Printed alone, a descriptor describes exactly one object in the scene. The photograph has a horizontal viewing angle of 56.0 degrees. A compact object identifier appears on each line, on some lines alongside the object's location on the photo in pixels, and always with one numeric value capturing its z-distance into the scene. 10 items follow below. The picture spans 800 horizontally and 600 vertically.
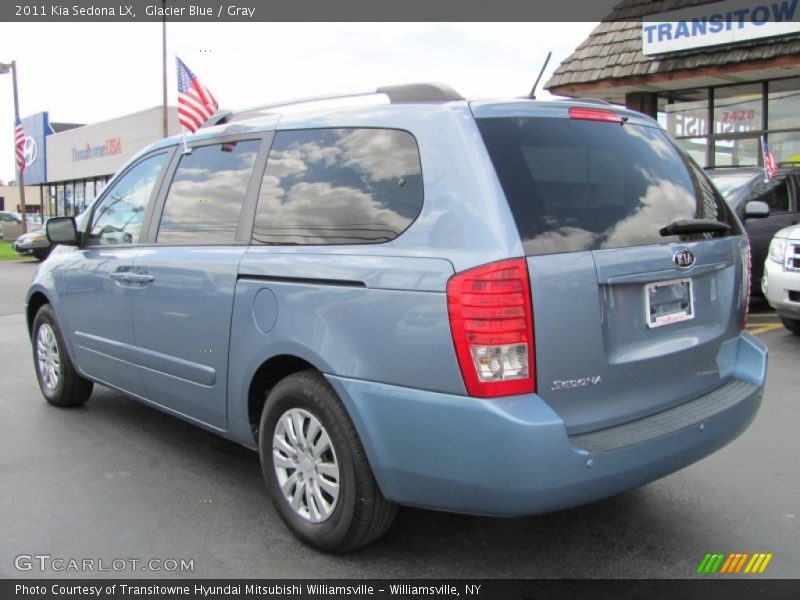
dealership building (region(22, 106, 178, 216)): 32.94
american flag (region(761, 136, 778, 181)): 9.32
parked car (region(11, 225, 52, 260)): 22.23
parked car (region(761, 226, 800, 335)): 7.07
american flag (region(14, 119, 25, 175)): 29.23
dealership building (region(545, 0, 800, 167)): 11.74
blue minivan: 2.62
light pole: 31.05
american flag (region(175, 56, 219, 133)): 7.22
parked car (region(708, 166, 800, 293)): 9.07
